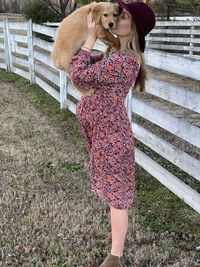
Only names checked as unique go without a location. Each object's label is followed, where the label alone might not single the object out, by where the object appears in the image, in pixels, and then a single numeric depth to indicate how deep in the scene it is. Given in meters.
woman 2.59
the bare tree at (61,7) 19.14
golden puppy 2.76
